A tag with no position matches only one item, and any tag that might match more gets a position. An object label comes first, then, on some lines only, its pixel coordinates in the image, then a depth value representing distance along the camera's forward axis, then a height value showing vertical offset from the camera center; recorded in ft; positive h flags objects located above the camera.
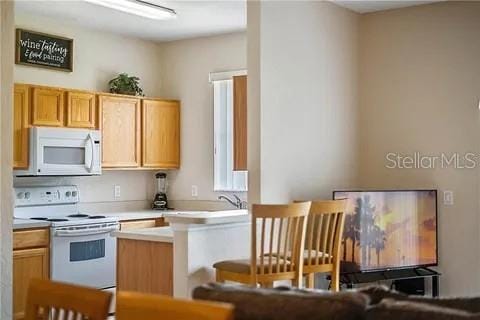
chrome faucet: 20.90 -0.94
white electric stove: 17.62 -1.75
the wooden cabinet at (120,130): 20.27 +1.39
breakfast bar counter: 13.08 -1.67
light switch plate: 17.30 -0.67
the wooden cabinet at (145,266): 13.78 -2.04
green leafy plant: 21.16 +2.94
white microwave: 18.08 +0.61
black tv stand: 15.92 -2.60
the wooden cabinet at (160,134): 21.59 +1.37
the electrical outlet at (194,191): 22.31 -0.61
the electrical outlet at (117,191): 21.77 -0.60
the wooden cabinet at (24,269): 16.79 -2.55
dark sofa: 5.67 -1.23
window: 21.52 +1.26
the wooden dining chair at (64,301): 5.97 -1.23
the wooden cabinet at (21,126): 17.75 +1.32
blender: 22.45 -0.73
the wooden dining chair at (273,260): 11.99 -1.70
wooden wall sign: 18.84 +3.71
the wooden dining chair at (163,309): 4.86 -1.07
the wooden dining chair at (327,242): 12.96 -1.44
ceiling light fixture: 16.37 +4.38
